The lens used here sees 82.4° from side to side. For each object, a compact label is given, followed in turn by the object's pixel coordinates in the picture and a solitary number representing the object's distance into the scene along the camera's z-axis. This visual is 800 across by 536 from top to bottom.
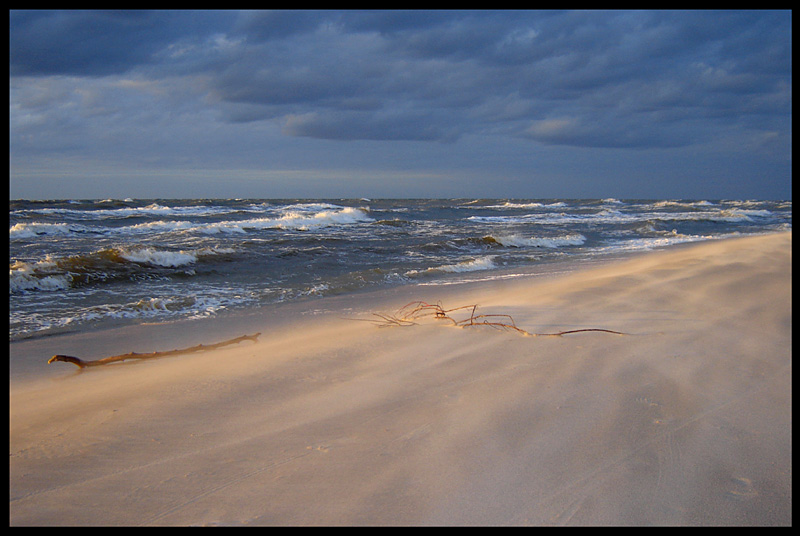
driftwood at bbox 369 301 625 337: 3.46
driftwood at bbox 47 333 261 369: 2.96
